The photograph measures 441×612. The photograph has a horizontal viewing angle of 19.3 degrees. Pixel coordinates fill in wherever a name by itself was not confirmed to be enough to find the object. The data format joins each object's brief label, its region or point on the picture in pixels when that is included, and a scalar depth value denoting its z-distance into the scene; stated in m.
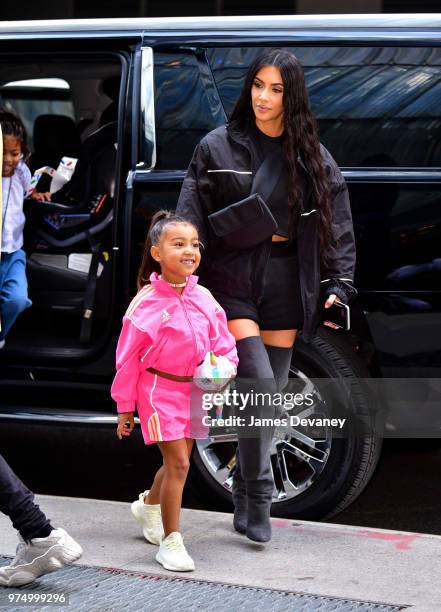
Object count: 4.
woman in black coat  4.64
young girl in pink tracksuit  4.41
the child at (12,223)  5.61
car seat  6.23
